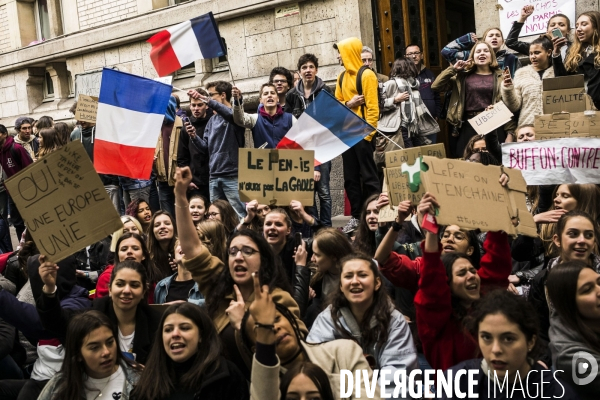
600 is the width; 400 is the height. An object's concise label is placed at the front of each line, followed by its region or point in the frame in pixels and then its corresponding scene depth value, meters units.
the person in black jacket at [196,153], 9.17
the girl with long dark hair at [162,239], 6.58
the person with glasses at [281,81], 8.94
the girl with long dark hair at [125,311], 4.79
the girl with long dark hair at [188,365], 4.08
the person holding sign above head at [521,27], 8.04
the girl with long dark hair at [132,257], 5.83
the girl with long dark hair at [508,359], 3.56
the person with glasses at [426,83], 9.35
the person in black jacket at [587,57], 6.95
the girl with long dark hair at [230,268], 4.71
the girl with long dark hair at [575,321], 3.87
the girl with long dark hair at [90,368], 4.30
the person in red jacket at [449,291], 4.33
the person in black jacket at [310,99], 8.48
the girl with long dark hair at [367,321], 4.23
